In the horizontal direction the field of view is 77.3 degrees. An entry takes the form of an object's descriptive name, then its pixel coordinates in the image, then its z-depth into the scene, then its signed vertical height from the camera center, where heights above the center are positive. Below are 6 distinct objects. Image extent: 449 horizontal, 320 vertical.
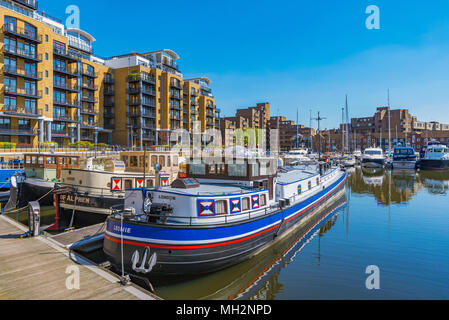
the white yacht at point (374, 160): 68.38 -0.96
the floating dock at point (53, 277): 8.10 -3.85
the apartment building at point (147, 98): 63.56 +14.42
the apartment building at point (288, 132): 129.75 +11.95
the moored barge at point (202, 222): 10.16 -2.61
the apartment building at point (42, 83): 42.09 +13.14
